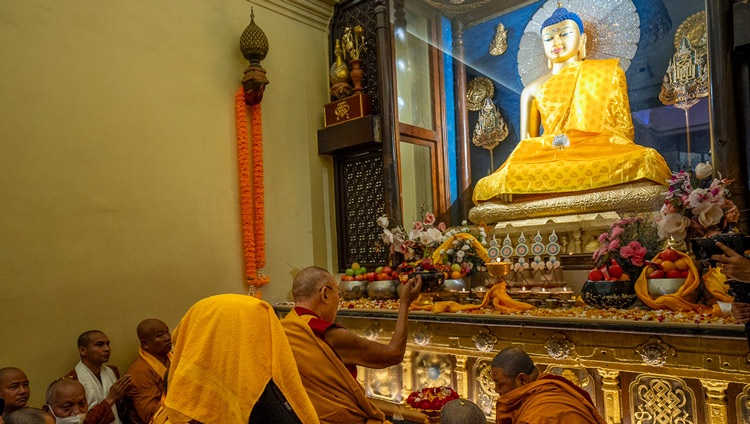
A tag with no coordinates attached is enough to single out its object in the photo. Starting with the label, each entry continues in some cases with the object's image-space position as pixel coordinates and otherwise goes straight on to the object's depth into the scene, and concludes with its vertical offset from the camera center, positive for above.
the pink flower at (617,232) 4.29 -0.14
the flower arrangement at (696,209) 3.85 +0.01
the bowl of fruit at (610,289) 3.92 -0.54
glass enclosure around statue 5.82 +1.85
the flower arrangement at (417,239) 5.51 -0.16
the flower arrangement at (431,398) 3.62 -1.17
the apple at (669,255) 3.92 -0.31
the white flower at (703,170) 4.07 +0.29
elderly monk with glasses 2.33 -0.56
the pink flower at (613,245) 4.22 -0.24
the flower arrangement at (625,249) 4.05 -0.27
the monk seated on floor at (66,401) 3.30 -0.97
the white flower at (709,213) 3.85 -0.03
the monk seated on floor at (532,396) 2.25 -0.78
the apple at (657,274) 3.87 -0.44
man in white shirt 3.92 -0.97
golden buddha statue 5.52 +0.93
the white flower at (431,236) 5.50 -0.14
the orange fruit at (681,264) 3.83 -0.37
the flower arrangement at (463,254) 5.26 -0.32
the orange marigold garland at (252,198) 5.90 +0.35
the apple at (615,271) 4.03 -0.42
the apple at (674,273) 3.82 -0.43
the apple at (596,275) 4.10 -0.45
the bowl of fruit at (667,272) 3.79 -0.42
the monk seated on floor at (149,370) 3.98 -1.01
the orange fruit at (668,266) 3.87 -0.38
